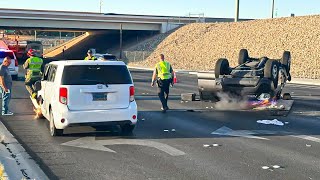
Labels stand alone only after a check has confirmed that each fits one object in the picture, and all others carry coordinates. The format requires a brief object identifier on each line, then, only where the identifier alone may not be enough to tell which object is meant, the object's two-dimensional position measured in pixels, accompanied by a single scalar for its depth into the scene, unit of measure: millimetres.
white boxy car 9602
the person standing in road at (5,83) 12852
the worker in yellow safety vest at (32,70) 14180
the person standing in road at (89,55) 16906
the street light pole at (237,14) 63006
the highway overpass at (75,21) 62125
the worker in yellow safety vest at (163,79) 14492
